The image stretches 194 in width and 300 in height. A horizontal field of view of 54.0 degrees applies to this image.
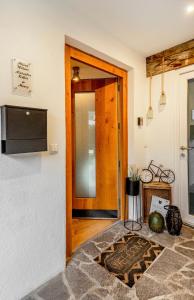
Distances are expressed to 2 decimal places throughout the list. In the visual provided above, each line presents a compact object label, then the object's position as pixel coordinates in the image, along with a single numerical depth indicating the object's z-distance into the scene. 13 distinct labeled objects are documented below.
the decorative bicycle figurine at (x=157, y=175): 2.88
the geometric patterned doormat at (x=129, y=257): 1.80
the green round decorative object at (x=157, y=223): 2.52
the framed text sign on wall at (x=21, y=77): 1.45
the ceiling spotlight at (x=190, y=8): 1.89
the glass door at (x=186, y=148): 2.72
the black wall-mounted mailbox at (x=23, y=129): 1.35
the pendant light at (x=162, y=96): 2.91
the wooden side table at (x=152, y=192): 2.72
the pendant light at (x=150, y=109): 3.05
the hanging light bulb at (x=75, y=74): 2.97
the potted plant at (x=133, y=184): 2.66
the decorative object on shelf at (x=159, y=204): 2.69
